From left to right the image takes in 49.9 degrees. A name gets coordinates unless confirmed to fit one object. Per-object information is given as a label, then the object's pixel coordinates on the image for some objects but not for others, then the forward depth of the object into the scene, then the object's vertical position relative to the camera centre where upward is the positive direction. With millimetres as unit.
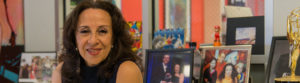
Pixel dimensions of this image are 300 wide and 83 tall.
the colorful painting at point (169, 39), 2057 -13
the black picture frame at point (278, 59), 1564 -120
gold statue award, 1344 -60
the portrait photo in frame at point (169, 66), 1832 -171
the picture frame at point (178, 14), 2162 +153
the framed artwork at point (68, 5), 2725 +287
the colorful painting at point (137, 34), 2291 +25
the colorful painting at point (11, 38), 2941 +13
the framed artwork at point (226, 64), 1642 -147
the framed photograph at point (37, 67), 2768 -243
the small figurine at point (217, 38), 1784 -10
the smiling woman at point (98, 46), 1401 -36
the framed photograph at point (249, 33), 1768 +15
